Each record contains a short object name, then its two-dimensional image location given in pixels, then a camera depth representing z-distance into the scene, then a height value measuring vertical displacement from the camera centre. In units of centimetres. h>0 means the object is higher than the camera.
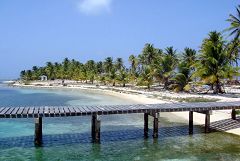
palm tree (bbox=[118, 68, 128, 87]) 10144 +115
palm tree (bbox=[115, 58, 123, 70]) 13201 +647
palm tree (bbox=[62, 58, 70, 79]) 14792 +540
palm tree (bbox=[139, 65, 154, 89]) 8228 +78
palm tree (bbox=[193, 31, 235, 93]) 5697 +282
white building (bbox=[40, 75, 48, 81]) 16571 +69
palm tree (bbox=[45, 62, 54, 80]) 16162 +419
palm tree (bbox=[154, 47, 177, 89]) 7569 +275
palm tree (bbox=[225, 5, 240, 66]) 5169 +772
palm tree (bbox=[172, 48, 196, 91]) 6481 +90
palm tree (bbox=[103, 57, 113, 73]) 13062 +596
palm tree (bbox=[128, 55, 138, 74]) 12238 +645
